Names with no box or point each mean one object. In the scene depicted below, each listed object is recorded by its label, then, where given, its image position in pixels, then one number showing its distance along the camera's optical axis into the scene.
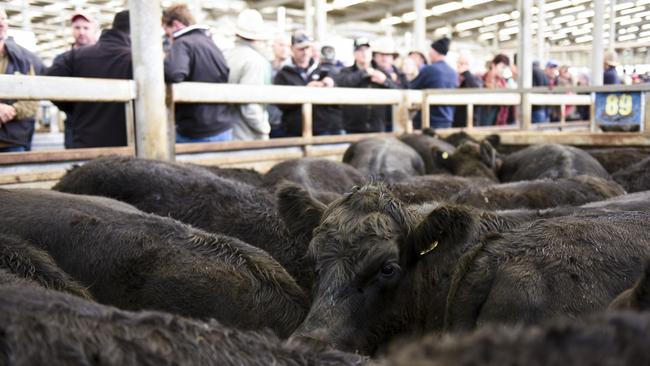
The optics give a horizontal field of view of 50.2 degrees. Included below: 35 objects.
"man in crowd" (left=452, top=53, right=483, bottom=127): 12.34
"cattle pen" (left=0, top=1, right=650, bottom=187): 5.32
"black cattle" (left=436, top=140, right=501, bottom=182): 8.07
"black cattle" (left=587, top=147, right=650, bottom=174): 7.87
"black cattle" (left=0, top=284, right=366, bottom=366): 1.58
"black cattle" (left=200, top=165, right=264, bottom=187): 5.84
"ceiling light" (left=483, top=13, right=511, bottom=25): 27.10
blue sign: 8.67
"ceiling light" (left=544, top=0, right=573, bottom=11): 21.62
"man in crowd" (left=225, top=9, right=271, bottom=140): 7.53
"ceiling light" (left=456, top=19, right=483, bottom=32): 28.50
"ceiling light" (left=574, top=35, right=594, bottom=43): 26.43
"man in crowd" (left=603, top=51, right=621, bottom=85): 15.95
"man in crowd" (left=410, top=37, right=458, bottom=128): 11.41
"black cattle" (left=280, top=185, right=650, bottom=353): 2.91
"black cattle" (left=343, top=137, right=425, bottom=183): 7.86
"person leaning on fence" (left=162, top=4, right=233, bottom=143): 6.80
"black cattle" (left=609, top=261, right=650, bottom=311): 2.07
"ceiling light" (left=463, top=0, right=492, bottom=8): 23.08
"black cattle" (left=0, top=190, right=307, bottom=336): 3.26
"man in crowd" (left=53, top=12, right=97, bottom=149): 7.23
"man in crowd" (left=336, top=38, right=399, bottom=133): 10.19
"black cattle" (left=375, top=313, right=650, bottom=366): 0.99
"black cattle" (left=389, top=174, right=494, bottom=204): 5.47
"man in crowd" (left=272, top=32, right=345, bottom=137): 9.12
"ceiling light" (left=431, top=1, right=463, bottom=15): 23.98
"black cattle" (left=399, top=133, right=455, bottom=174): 8.80
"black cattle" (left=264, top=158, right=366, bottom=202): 6.07
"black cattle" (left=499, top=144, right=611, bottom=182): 7.11
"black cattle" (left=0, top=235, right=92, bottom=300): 2.97
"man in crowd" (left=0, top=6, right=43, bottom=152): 6.03
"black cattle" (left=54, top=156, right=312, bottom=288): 4.31
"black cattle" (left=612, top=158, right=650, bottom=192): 6.51
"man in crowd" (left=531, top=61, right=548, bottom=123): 15.32
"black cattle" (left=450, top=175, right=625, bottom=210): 5.17
